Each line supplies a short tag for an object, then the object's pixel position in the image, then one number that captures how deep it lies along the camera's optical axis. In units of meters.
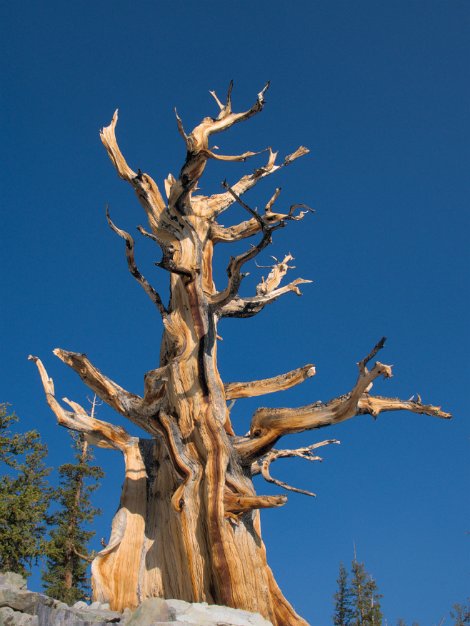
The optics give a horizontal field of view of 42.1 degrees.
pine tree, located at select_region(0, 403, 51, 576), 10.67
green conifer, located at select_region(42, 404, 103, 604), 12.69
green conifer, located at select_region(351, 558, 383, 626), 15.59
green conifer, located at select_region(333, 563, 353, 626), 16.53
